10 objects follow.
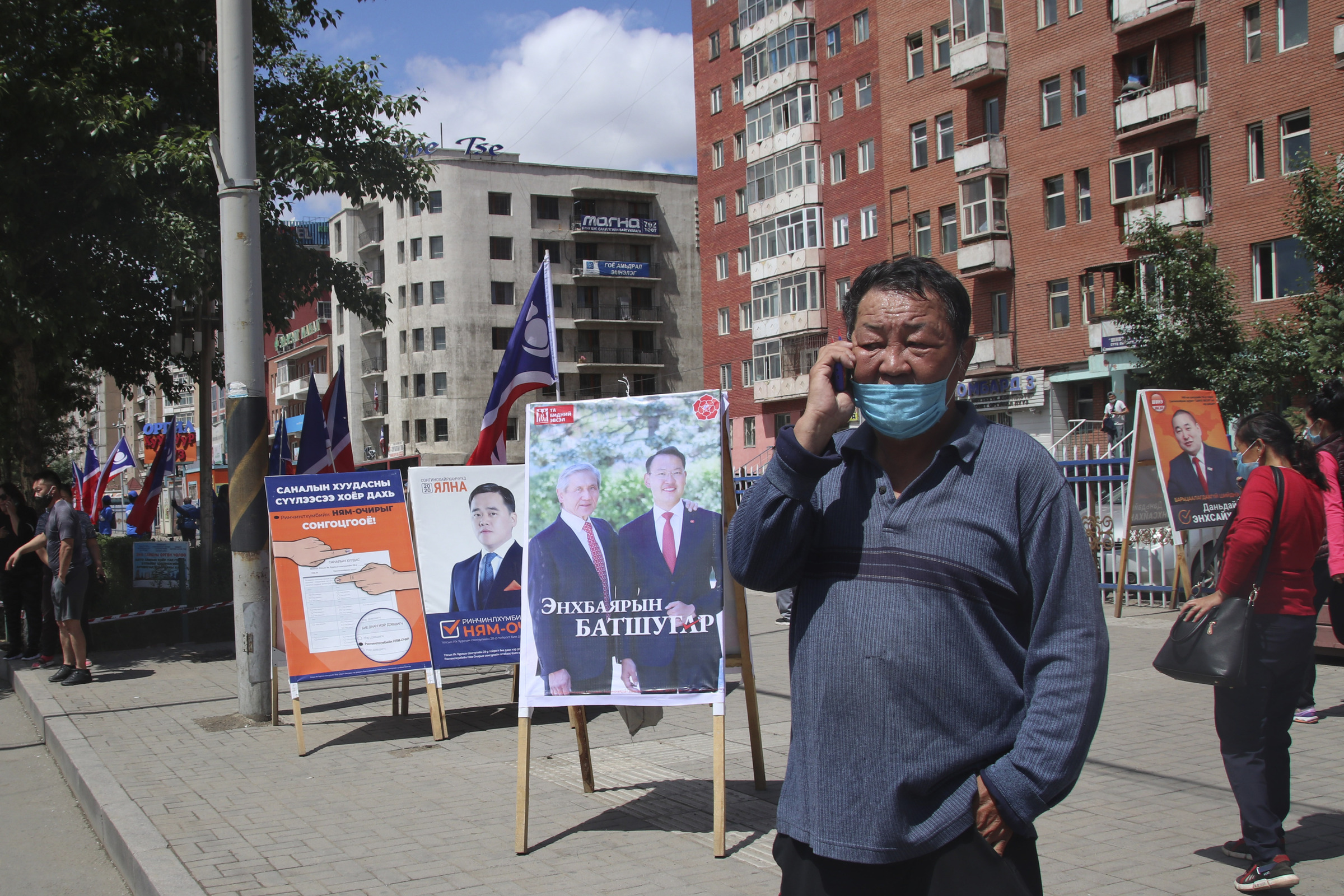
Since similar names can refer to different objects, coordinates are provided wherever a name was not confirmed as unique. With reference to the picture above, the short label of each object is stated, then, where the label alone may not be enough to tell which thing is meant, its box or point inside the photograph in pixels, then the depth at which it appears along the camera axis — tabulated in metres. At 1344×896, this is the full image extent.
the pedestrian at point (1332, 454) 6.48
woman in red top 4.50
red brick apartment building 29.08
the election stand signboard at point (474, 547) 8.27
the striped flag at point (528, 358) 8.52
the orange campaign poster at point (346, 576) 8.04
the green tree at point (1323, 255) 20.94
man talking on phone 2.34
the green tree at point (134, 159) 12.10
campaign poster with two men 5.58
